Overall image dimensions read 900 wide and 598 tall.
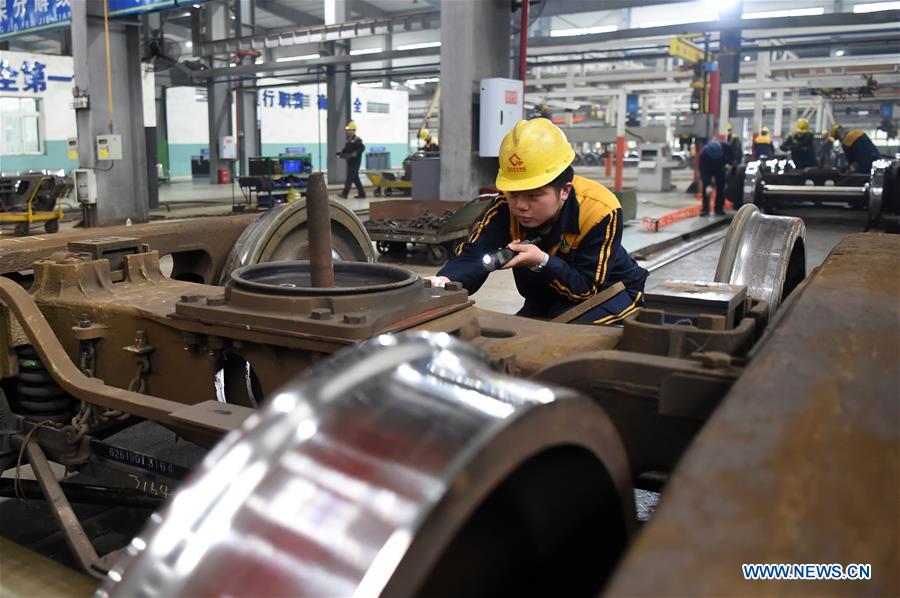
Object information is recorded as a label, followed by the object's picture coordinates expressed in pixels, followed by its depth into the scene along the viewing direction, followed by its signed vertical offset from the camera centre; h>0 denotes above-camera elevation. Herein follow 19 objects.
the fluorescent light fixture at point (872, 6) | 21.59 +4.80
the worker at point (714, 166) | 12.10 +0.19
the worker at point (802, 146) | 12.66 +0.53
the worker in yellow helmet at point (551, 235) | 2.49 -0.20
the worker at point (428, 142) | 15.45 +0.70
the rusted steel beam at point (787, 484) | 0.62 -0.28
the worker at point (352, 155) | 16.36 +0.42
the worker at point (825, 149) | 16.51 +0.66
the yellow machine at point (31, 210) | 8.96 -0.44
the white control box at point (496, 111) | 7.88 +0.66
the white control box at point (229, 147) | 20.03 +0.69
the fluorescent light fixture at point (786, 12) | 21.83 +4.72
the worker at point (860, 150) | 11.09 +0.42
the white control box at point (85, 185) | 9.41 -0.15
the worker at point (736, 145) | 13.93 +0.60
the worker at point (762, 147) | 15.45 +0.65
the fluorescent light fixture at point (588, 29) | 25.47 +4.88
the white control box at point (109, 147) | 9.77 +0.32
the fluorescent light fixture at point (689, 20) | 20.77 +4.53
